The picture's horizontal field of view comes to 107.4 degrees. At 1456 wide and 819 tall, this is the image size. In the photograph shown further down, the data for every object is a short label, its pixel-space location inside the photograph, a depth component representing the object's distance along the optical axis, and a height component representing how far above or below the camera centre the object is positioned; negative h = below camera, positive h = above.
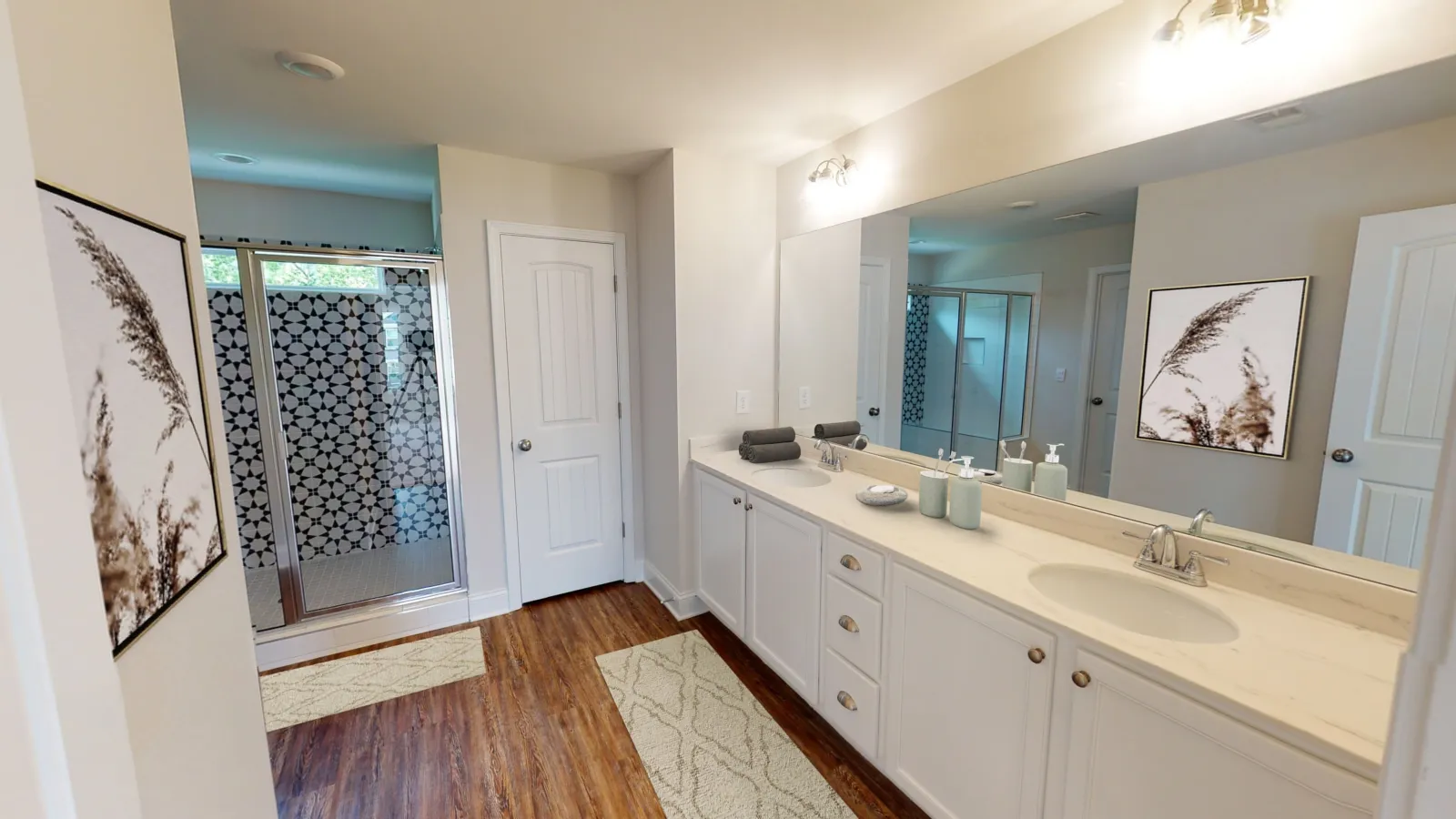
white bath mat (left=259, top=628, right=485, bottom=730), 2.15 -1.39
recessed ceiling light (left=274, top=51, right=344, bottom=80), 1.70 +0.95
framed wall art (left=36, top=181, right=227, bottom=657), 0.72 -0.07
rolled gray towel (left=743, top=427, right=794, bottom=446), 2.65 -0.40
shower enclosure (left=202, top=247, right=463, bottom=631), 2.44 -0.36
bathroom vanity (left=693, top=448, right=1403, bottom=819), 0.92 -0.68
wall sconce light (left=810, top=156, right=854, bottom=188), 2.38 +0.83
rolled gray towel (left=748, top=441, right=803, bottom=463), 2.60 -0.47
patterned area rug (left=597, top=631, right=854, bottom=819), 1.69 -1.39
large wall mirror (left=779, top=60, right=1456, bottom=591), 1.11 +0.10
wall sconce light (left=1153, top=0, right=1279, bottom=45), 1.23 +0.79
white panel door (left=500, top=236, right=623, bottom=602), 2.77 -0.29
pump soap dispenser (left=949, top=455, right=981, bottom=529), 1.70 -0.46
